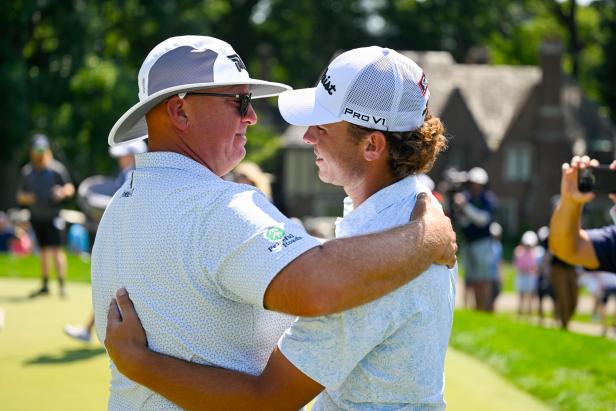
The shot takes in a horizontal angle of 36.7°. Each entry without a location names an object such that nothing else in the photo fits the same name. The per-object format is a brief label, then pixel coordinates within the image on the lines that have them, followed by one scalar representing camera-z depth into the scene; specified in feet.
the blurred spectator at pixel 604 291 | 53.16
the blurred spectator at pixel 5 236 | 76.44
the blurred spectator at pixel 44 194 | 41.22
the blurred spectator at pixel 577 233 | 15.34
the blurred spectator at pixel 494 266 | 49.16
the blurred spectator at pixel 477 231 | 46.73
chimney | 155.33
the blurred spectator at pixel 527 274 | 60.03
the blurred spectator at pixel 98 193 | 28.17
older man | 7.24
